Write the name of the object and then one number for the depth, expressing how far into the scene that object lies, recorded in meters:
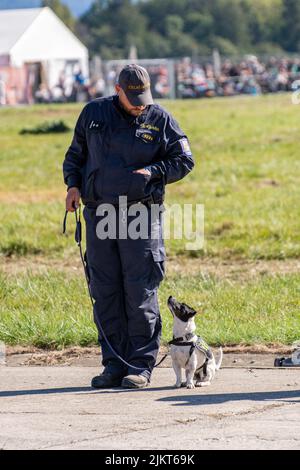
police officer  13.46
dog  13.47
